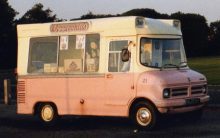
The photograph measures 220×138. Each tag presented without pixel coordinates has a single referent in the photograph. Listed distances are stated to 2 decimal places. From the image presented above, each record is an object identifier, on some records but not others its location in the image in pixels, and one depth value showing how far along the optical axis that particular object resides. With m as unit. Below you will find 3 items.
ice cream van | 12.05
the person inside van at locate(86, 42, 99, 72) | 12.86
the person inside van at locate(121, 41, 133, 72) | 12.29
